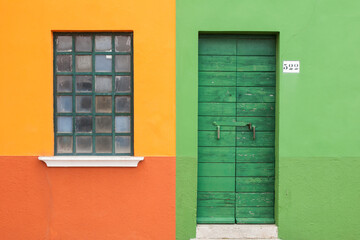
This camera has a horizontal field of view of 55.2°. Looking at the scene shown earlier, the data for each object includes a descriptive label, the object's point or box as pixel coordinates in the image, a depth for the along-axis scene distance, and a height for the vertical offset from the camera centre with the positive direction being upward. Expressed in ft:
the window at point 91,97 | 14.99 +0.60
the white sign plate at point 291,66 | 14.56 +1.91
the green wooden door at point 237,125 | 15.23 -0.61
